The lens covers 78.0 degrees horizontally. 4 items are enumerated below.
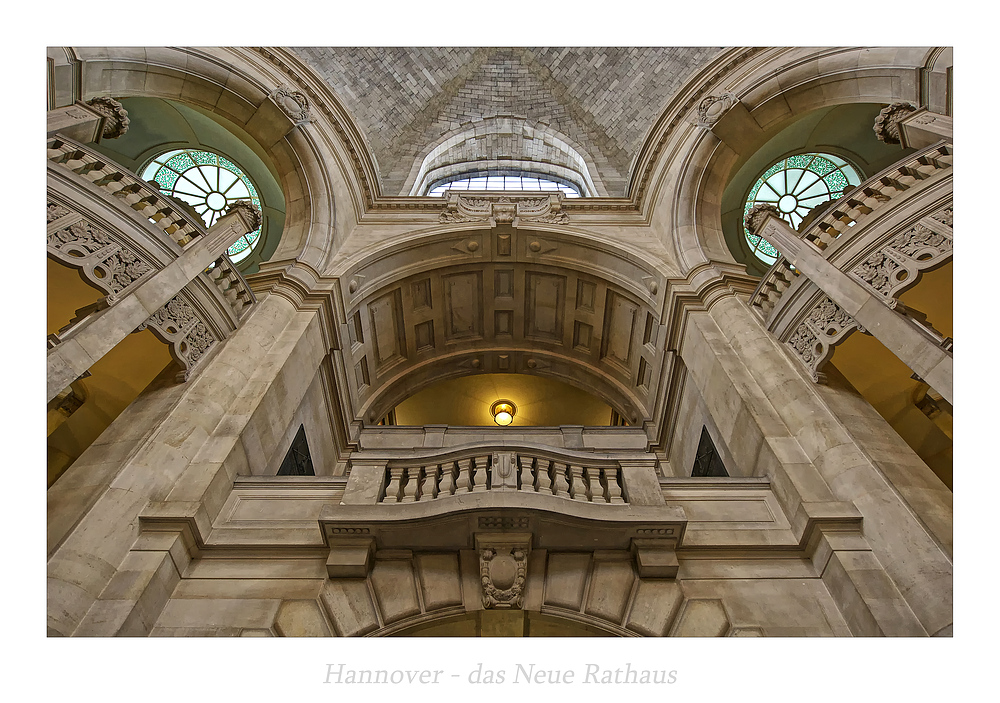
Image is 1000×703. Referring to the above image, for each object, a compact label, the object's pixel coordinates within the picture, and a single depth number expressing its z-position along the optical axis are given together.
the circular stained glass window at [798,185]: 12.23
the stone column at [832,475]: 4.98
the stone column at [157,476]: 4.84
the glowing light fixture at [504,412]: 15.23
